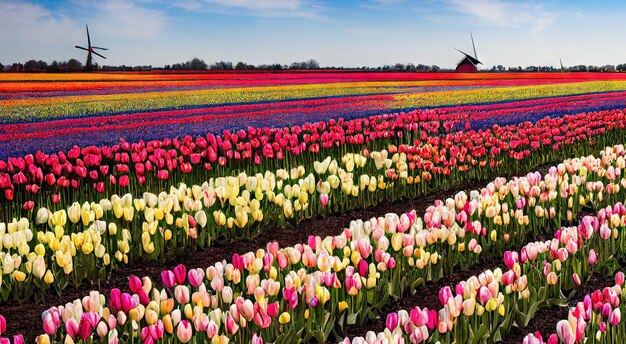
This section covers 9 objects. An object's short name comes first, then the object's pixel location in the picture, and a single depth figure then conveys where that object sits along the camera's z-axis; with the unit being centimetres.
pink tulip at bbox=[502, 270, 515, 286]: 469
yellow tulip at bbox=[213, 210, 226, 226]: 654
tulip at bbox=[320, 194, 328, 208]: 720
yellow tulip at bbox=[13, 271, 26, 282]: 548
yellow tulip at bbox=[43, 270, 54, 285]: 538
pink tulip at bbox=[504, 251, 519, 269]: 489
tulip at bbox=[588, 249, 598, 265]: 528
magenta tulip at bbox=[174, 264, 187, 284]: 438
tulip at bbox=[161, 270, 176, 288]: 436
